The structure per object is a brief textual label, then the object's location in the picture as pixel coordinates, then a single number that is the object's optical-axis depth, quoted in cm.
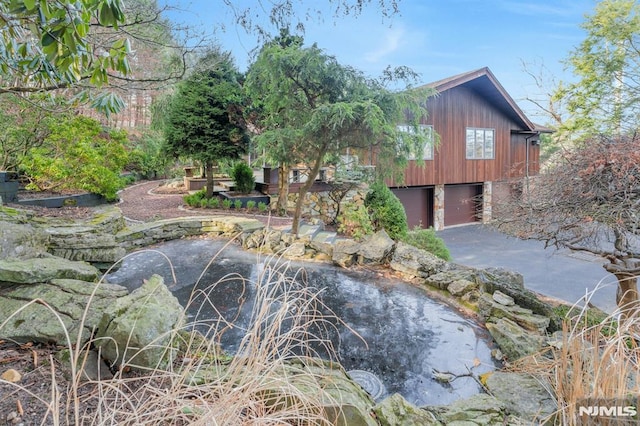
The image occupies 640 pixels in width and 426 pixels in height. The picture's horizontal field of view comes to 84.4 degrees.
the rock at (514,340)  341
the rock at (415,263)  567
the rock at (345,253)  611
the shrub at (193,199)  1035
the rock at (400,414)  217
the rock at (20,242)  335
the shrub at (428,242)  833
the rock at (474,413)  230
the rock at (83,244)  459
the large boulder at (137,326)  202
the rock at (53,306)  217
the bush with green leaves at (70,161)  802
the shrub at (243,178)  1154
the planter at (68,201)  709
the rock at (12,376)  177
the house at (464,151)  1321
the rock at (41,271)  256
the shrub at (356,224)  899
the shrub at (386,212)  962
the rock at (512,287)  459
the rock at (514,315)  409
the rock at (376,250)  616
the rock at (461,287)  489
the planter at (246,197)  1074
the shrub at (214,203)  1015
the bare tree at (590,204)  365
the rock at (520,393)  239
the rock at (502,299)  452
